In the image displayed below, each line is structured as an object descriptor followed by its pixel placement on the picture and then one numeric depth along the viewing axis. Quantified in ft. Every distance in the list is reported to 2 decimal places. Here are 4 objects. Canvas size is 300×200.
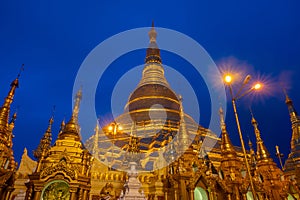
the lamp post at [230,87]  34.20
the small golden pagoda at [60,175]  44.78
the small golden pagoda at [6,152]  44.42
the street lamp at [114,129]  74.84
